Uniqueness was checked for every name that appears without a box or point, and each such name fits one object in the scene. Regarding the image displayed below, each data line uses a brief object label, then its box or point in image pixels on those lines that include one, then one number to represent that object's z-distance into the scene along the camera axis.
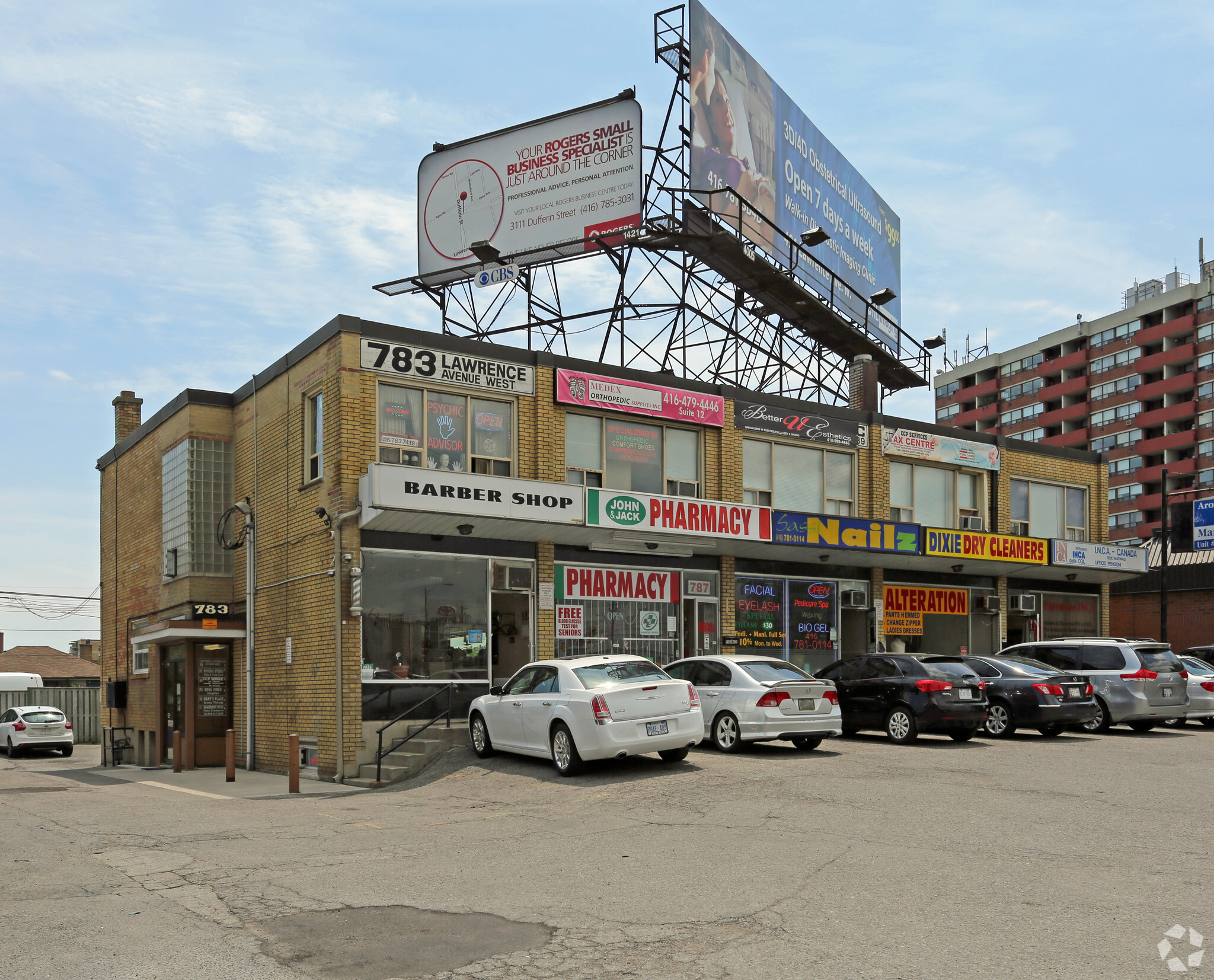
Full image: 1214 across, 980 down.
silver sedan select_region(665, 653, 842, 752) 16.86
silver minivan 20.69
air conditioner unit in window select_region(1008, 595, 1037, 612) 29.91
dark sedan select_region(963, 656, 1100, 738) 19.20
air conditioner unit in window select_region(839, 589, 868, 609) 26.64
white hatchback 34.44
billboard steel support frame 26.48
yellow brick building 19.55
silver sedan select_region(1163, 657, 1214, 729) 22.12
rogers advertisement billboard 25.94
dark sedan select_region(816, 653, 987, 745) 18.20
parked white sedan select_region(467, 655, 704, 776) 14.95
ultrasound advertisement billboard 27.22
